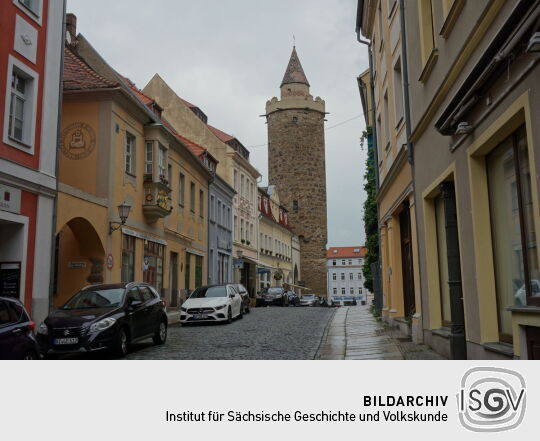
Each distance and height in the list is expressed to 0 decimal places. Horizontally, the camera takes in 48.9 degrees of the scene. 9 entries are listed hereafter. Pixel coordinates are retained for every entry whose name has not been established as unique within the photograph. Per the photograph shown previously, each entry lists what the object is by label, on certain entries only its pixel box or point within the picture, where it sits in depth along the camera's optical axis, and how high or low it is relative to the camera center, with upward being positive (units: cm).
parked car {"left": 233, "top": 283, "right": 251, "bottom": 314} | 2497 +26
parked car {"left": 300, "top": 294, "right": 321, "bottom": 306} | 5103 +12
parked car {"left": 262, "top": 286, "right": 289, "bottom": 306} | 3956 +38
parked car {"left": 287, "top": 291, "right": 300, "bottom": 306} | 4546 +20
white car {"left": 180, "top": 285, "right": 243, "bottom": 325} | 1975 -14
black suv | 1077 -33
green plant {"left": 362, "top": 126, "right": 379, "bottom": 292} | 2581 +404
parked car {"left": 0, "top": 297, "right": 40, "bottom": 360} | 748 -37
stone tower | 6241 +1490
